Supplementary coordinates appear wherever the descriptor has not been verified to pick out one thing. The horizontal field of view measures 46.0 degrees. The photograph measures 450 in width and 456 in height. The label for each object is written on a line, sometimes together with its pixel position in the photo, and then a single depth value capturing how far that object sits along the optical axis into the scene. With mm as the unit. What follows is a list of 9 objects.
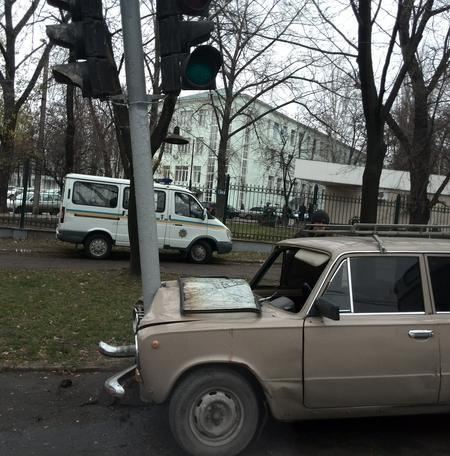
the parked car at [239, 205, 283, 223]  18281
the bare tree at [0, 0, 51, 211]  20564
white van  14062
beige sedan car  3756
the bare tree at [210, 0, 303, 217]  11047
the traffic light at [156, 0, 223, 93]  4688
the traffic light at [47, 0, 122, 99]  4781
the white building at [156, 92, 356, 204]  34656
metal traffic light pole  5047
